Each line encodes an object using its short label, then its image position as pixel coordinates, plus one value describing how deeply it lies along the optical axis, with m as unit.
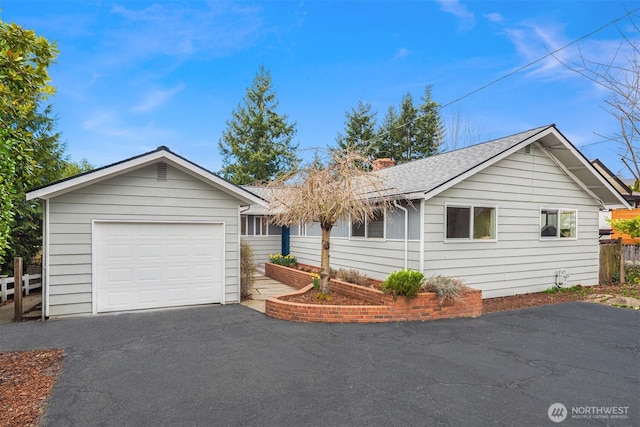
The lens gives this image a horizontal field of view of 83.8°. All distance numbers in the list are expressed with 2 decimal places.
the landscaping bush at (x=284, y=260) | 14.32
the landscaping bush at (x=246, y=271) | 10.04
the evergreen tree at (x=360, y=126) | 31.56
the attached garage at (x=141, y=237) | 7.69
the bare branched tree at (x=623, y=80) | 10.02
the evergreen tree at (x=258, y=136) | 30.94
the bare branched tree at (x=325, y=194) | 8.17
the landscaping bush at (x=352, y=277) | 9.37
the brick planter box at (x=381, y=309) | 7.50
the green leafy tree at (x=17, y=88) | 4.02
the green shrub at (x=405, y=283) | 7.56
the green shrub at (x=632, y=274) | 12.93
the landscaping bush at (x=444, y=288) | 7.85
